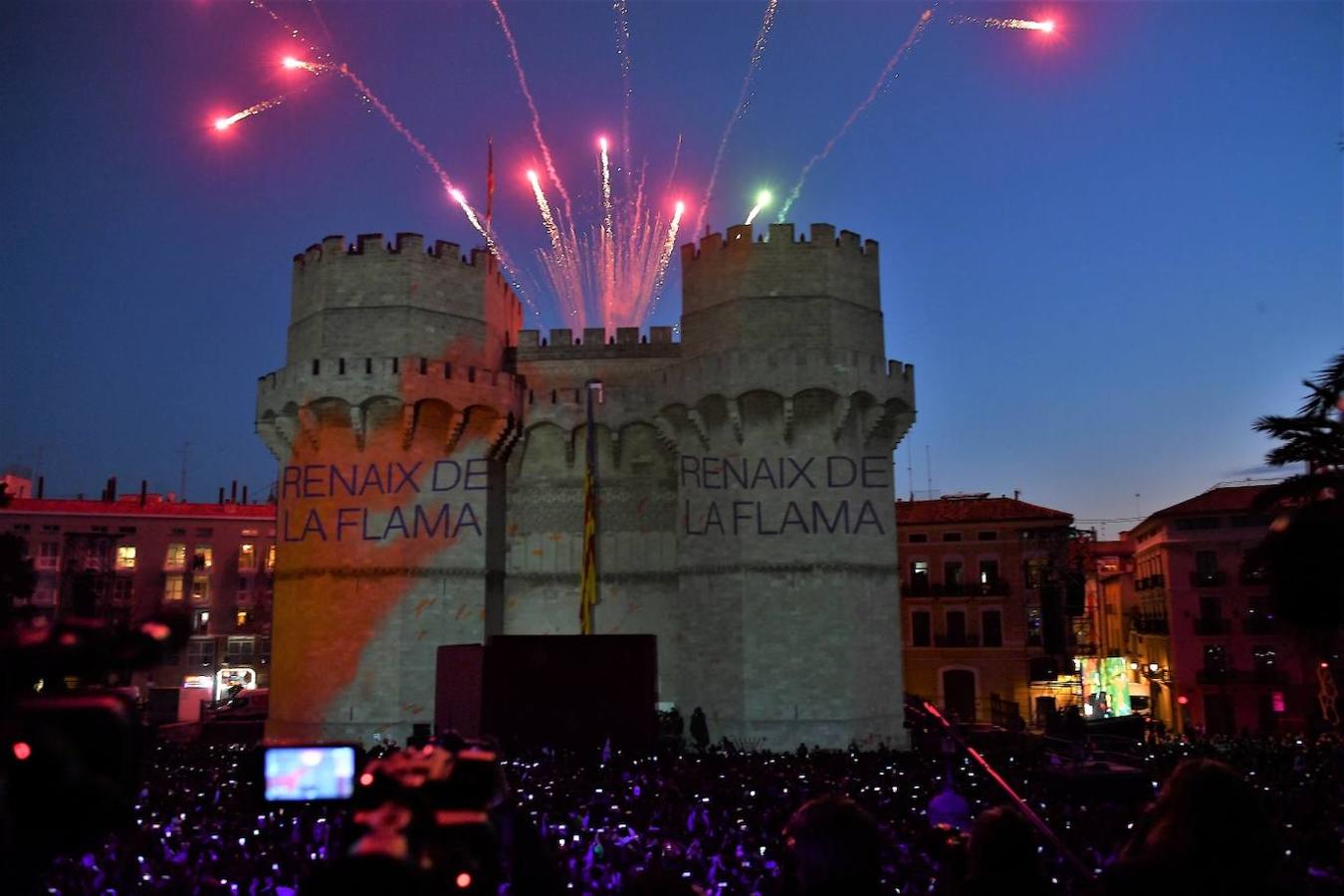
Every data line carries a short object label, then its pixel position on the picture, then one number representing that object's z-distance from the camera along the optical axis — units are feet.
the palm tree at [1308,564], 20.86
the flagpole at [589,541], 107.45
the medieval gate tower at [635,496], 101.65
